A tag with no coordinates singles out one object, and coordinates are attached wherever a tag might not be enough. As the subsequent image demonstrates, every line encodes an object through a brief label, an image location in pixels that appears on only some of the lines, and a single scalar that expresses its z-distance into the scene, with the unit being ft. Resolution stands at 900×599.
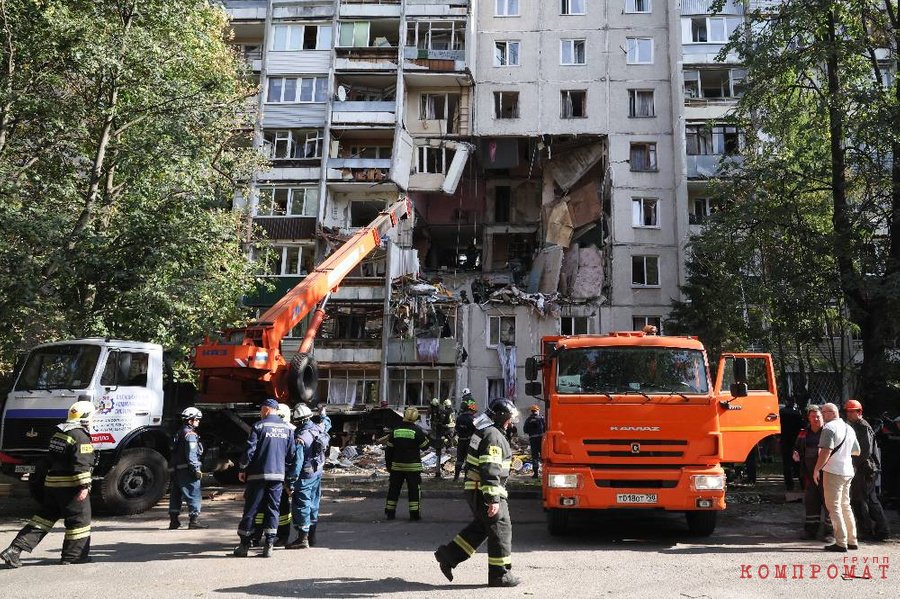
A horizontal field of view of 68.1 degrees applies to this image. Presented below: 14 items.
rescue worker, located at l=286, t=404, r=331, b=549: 27.25
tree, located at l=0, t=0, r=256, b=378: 39.99
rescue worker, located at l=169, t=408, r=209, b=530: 32.42
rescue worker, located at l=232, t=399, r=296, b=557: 25.55
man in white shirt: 26.13
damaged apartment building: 94.02
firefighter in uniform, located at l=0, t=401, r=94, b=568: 24.17
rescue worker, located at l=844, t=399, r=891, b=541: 28.07
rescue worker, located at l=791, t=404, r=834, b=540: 29.14
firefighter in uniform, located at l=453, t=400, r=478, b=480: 45.16
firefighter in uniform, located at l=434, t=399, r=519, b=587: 20.79
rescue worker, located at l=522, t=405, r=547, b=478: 51.44
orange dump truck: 26.20
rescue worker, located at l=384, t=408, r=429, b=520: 34.27
